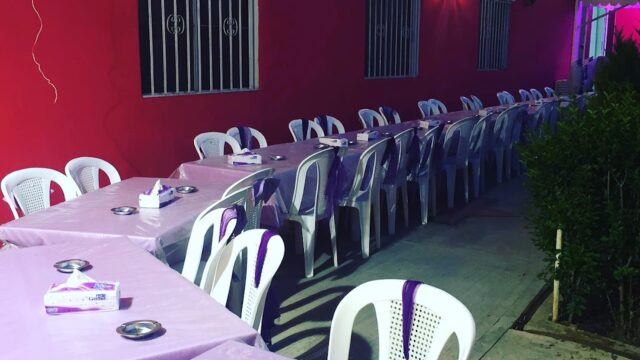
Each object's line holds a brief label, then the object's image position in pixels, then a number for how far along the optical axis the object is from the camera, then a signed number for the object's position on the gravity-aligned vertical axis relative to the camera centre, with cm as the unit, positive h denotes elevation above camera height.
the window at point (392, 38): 814 +45
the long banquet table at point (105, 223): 268 -65
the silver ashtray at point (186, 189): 346 -62
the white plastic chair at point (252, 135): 537 -52
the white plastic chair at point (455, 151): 584 -70
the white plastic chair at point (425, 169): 534 -77
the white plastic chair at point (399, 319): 180 -69
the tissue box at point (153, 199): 309 -60
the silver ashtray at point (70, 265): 216 -64
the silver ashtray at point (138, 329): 164 -65
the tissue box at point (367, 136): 539 -51
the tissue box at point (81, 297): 179 -61
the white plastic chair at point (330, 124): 638 -51
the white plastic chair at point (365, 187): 442 -77
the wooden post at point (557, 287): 321 -106
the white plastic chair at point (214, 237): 232 -63
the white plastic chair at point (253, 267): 213 -65
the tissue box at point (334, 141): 489 -52
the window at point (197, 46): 529 +22
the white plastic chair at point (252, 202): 314 -63
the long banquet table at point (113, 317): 159 -66
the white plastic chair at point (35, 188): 356 -64
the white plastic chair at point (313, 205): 399 -80
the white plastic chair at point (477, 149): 635 -72
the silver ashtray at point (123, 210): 300 -63
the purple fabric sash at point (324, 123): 638 -49
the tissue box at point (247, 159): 427 -56
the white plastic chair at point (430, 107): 827 -43
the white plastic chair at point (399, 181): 491 -81
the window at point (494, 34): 1104 +70
